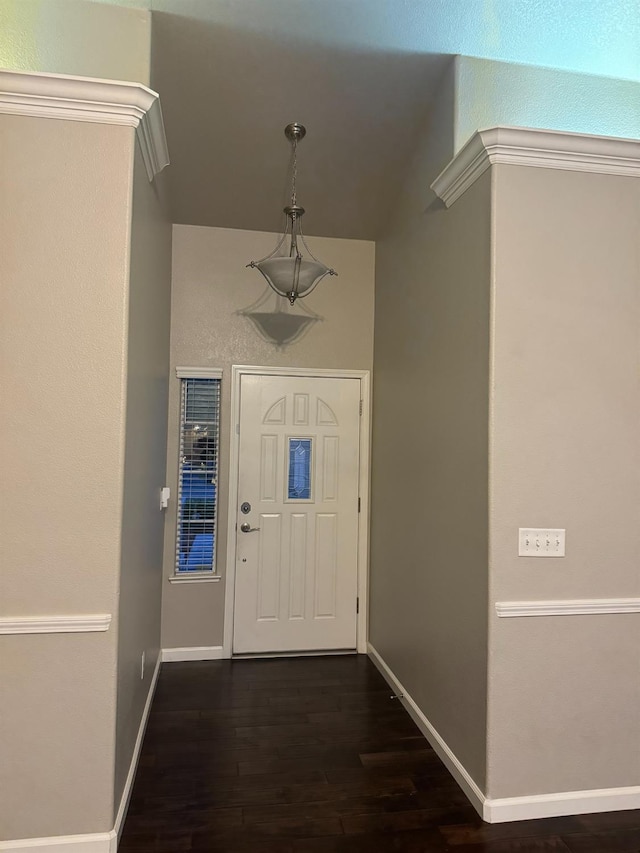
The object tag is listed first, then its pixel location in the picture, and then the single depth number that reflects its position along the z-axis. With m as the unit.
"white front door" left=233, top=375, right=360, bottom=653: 3.69
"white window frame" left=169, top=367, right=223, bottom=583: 3.59
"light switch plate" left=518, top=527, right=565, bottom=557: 2.16
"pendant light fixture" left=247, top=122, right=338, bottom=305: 2.72
